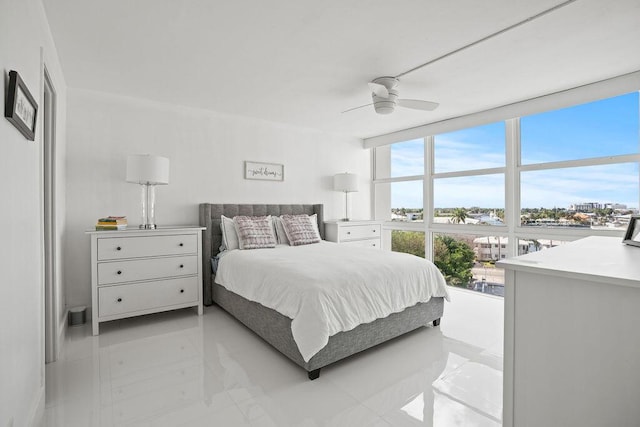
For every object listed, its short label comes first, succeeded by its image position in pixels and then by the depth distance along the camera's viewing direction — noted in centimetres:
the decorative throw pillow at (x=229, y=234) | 373
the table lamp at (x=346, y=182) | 501
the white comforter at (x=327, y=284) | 217
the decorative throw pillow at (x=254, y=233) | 367
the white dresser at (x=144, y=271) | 297
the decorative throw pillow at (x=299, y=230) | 402
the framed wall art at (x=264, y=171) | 439
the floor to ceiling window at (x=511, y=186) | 327
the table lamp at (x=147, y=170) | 321
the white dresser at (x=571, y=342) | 94
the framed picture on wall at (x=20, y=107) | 126
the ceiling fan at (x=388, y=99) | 295
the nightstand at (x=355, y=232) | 473
